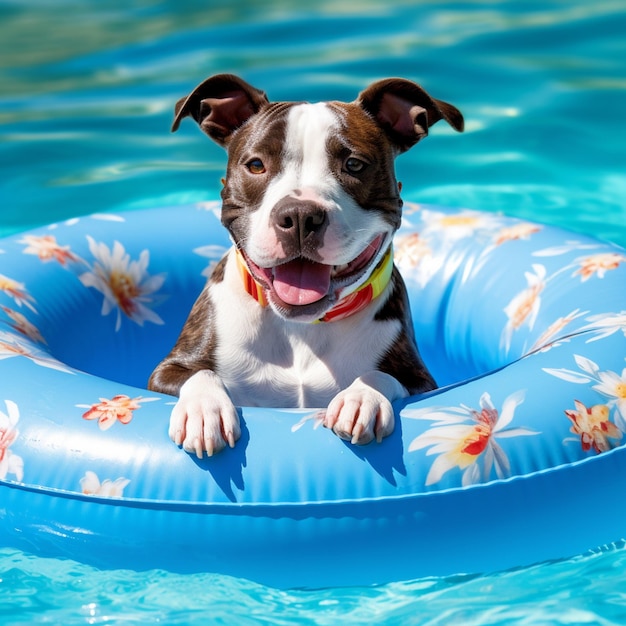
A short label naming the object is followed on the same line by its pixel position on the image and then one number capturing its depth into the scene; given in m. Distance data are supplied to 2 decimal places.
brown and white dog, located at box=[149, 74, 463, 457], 2.96
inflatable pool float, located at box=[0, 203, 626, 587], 2.88
